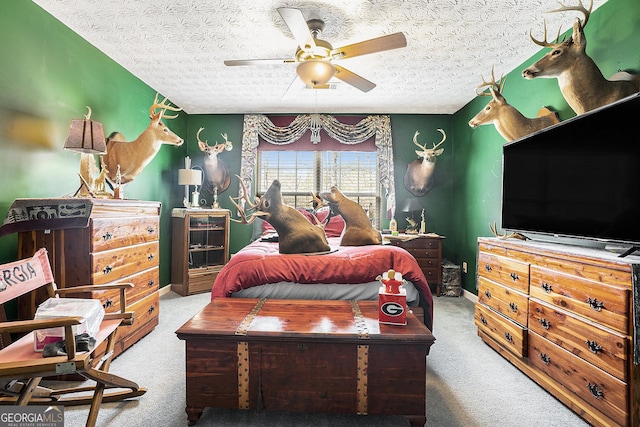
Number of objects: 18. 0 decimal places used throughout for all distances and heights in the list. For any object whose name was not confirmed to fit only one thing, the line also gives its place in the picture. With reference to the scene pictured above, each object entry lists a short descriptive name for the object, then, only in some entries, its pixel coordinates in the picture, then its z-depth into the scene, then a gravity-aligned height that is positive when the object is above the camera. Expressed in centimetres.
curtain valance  510 +114
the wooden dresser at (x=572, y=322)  157 -67
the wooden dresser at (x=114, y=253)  219 -36
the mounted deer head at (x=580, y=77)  211 +88
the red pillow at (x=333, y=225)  424 -23
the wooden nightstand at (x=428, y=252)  452 -60
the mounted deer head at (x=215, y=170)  502 +55
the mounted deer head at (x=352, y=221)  304 -13
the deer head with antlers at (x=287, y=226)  266 -16
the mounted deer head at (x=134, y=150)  321 +55
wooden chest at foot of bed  166 -82
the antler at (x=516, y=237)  272 -23
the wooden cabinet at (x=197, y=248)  439 -58
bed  241 -51
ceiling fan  228 +115
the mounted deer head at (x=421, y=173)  495 +53
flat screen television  167 +19
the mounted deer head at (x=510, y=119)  278 +78
